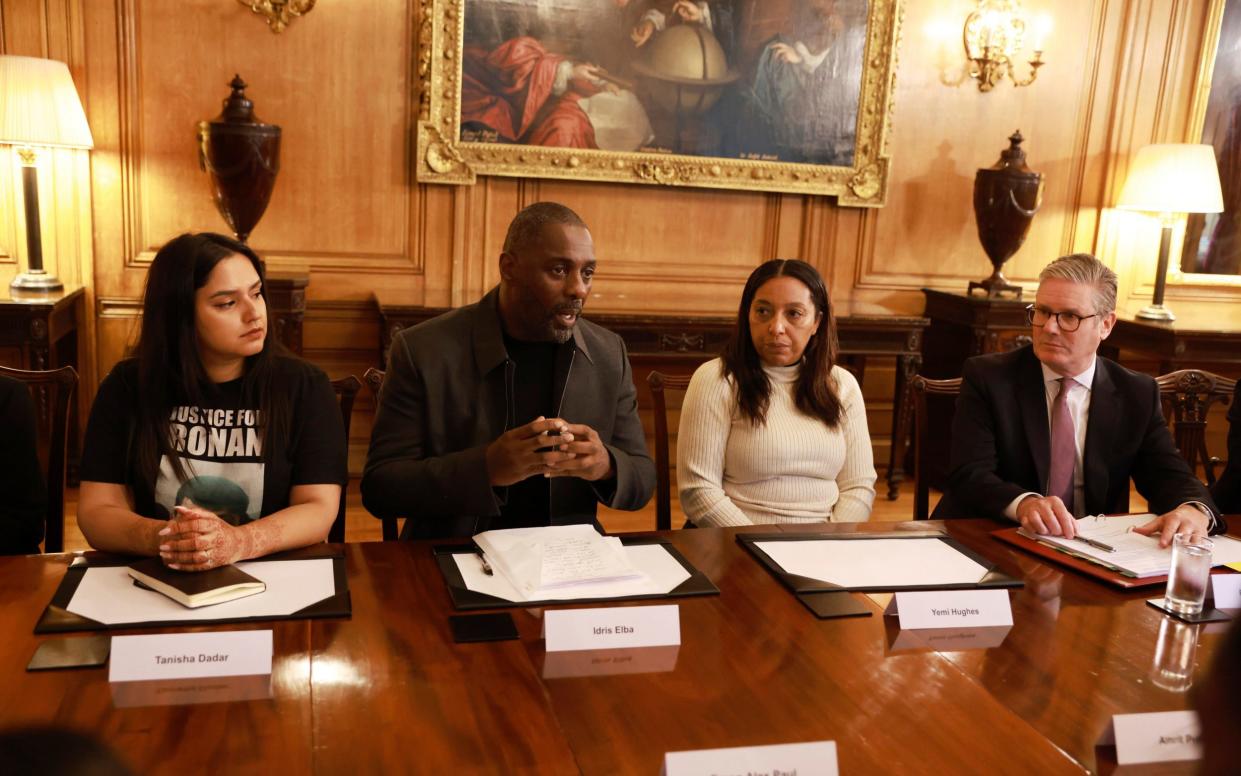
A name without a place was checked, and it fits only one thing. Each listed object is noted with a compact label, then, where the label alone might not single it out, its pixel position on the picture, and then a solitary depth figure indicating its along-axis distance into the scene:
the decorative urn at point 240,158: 3.79
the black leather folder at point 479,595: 1.48
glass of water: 1.58
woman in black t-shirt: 1.80
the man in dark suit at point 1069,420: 2.29
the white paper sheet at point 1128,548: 1.77
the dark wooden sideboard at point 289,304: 3.90
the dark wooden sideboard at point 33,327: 3.63
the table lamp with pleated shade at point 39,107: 3.60
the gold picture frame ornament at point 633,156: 4.23
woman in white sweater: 2.40
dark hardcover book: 1.41
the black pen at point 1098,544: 1.86
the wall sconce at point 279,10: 4.08
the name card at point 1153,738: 1.13
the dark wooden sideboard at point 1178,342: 4.58
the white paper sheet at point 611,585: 1.52
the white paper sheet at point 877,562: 1.68
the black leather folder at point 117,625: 1.32
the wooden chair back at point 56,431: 2.02
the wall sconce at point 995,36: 4.78
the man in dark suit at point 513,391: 2.03
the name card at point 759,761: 1.00
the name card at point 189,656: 1.20
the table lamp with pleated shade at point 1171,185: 4.62
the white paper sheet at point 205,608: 1.37
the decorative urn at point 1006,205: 4.55
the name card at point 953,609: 1.49
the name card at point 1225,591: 1.64
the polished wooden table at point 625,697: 1.08
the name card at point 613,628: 1.35
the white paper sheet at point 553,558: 1.55
